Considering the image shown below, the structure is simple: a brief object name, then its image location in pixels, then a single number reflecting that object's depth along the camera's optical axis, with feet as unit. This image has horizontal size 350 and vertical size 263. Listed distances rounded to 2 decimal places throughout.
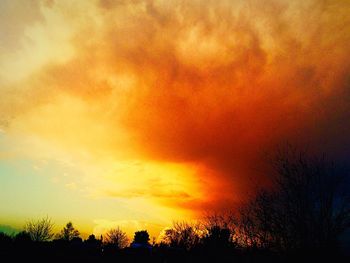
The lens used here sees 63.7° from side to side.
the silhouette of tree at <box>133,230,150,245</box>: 300.20
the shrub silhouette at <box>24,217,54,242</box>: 239.30
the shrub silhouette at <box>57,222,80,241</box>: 311.72
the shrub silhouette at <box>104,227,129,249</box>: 358.23
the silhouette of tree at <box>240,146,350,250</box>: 66.69
